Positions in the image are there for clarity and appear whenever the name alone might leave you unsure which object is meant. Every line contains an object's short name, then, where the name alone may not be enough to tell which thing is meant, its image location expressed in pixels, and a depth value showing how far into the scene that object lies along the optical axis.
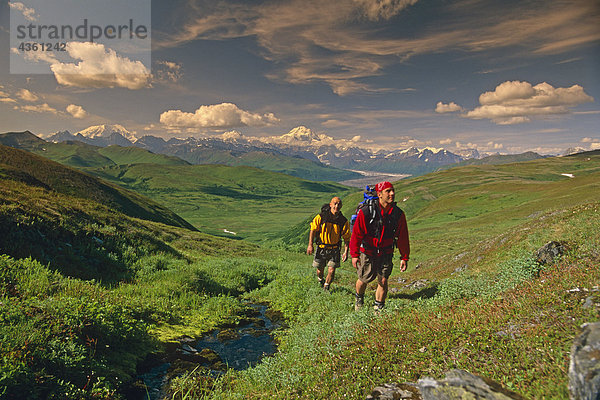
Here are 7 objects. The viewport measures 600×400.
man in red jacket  8.40
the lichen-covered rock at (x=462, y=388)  3.30
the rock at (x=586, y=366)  2.83
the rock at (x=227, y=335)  9.08
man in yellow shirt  12.02
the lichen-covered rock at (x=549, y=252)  9.47
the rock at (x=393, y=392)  4.20
